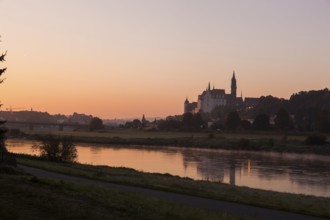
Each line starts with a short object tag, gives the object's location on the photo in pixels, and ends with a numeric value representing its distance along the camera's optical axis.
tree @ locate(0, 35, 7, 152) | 16.33
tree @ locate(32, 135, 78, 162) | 36.53
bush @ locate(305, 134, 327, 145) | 85.25
